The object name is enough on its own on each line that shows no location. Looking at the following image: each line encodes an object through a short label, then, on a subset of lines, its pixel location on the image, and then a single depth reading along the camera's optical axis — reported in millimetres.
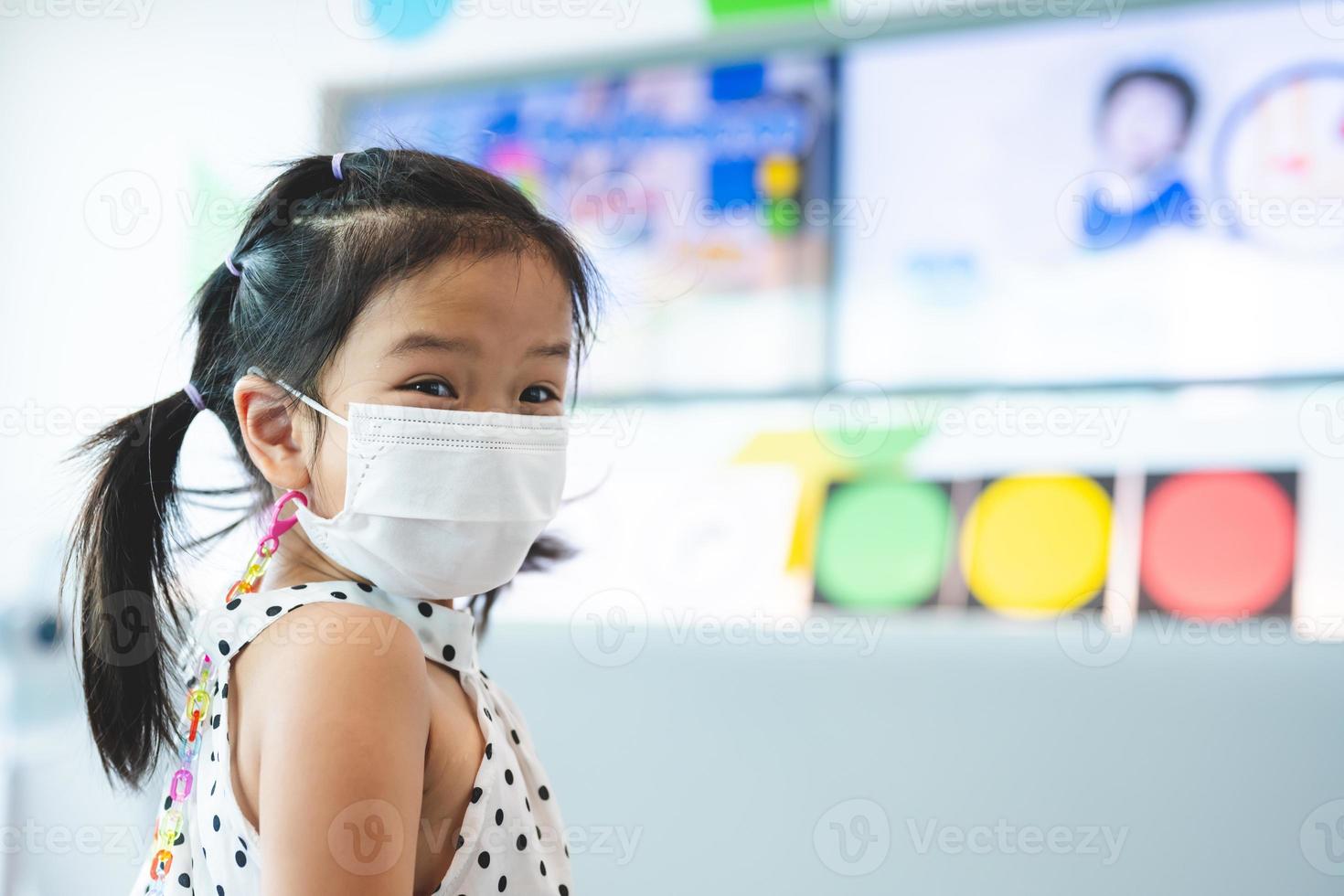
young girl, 716
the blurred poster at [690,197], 1971
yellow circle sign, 1586
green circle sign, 1653
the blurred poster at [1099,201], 1688
